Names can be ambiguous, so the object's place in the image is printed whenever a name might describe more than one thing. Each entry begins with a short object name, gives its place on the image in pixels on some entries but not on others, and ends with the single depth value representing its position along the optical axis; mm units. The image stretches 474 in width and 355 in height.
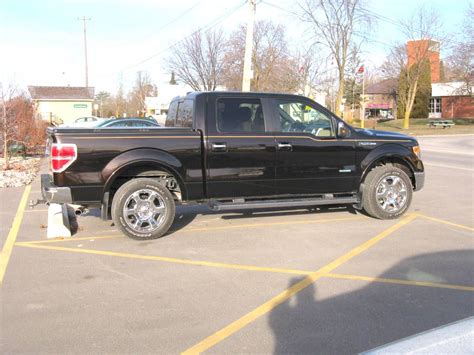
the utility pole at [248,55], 19531
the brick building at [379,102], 91112
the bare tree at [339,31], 36531
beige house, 61531
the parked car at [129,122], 19308
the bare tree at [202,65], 44594
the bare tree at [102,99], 97562
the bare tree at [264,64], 42656
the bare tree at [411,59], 47059
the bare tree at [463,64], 45250
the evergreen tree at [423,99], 65938
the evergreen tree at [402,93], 57675
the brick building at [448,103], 62547
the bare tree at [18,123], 15852
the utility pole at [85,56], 59375
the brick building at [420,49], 46938
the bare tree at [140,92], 80550
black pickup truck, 6391
